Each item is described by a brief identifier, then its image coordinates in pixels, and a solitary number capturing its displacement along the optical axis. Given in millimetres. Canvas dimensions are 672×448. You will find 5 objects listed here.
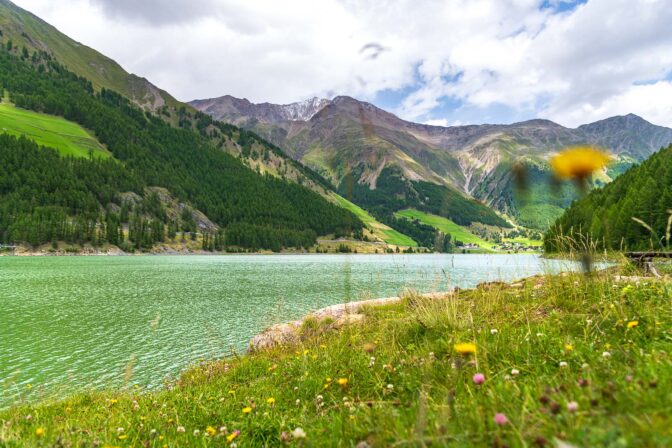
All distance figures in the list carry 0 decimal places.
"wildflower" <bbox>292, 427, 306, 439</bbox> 2877
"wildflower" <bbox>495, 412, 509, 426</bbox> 2189
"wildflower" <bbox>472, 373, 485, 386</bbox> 3049
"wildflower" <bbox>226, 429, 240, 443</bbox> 4457
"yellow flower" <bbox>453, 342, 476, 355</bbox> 3173
